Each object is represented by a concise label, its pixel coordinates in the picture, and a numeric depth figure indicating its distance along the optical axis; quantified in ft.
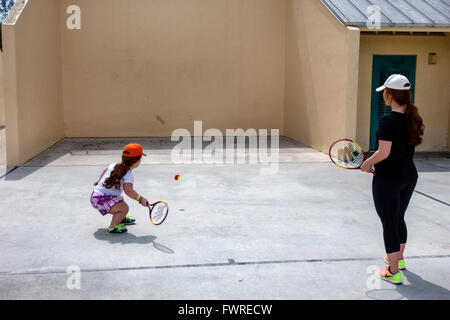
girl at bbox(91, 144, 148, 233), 17.52
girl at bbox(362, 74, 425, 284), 13.08
